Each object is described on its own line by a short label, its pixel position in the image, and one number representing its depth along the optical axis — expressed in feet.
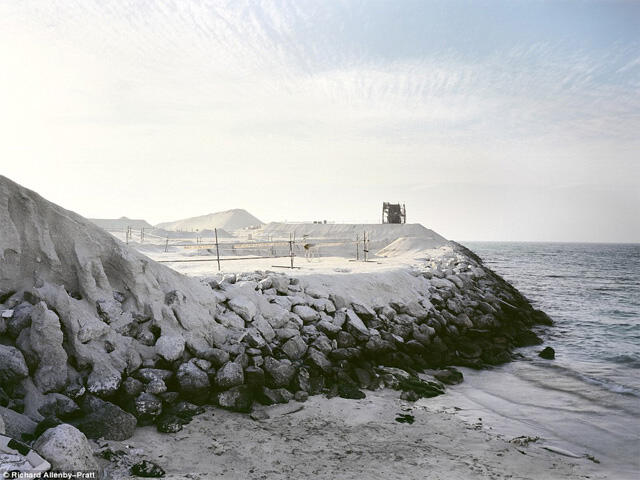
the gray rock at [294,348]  29.71
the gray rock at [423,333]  38.83
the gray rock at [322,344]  30.91
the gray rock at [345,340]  32.78
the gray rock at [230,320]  29.84
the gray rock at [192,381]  23.38
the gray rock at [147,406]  21.12
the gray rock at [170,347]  24.79
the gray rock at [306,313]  34.09
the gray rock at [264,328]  30.73
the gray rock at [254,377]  25.50
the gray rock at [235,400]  23.59
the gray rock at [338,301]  38.52
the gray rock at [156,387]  22.38
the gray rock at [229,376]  24.32
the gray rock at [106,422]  18.61
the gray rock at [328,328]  33.73
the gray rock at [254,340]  28.55
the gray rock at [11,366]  19.60
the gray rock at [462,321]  45.65
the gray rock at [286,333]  31.24
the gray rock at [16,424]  16.83
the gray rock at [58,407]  19.26
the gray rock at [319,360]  29.09
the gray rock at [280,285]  36.90
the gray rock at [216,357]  25.59
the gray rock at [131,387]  21.80
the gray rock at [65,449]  14.42
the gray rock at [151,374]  22.99
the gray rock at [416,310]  43.09
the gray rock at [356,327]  34.30
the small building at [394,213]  184.44
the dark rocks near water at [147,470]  16.52
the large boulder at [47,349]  20.75
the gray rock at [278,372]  26.45
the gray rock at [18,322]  22.02
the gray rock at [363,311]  38.60
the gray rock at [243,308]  31.24
